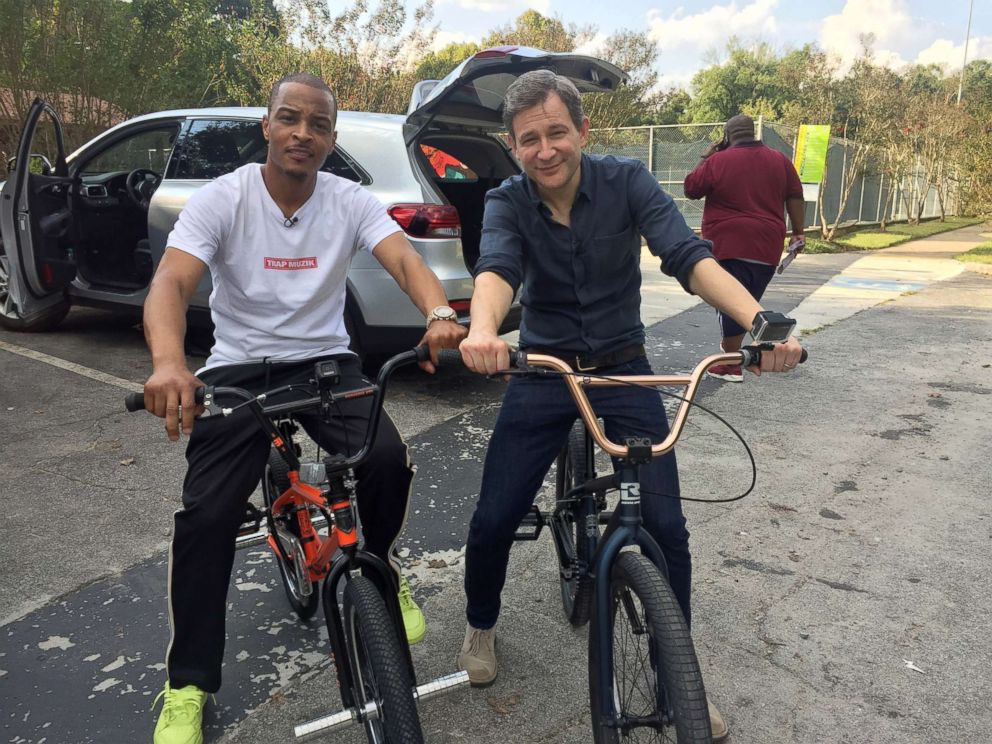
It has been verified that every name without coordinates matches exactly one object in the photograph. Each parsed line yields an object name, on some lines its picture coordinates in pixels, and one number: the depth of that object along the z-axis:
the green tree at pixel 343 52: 13.41
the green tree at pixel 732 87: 48.53
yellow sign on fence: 15.55
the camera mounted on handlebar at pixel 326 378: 2.21
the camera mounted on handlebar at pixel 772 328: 1.95
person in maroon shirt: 5.76
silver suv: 5.02
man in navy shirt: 2.31
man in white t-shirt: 2.28
